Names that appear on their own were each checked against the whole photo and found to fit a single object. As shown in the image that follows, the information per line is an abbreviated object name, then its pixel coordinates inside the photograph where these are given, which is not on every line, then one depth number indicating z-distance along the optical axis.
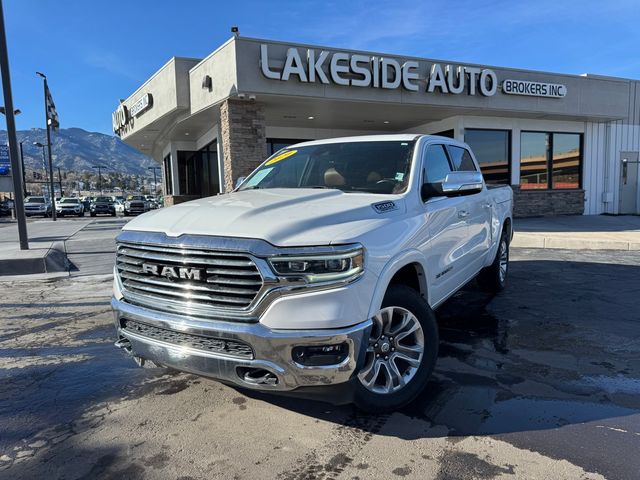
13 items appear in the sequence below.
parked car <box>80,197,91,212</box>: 44.18
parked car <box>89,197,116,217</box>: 37.66
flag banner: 22.05
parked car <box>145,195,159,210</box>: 41.50
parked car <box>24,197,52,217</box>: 36.41
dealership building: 12.38
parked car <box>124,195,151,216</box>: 37.97
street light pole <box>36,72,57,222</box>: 22.85
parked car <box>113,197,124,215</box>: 42.12
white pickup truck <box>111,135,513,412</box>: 2.57
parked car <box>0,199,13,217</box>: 40.00
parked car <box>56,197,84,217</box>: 38.84
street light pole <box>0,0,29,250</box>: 10.16
